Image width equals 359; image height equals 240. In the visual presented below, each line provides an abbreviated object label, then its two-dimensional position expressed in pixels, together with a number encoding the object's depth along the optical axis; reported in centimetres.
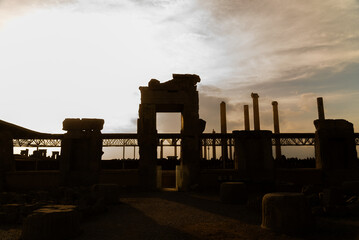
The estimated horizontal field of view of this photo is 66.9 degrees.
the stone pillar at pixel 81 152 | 1269
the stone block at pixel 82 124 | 1308
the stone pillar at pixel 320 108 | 3175
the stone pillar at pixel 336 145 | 1291
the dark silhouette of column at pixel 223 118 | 3262
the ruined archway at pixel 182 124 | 1237
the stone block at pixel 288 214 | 491
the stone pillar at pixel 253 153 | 1283
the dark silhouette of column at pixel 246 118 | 3422
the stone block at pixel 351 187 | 885
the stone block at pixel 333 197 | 677
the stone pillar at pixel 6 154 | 1361
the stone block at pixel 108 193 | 824
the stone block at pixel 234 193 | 840
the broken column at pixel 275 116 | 3494
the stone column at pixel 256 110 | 3391
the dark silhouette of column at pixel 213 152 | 3266
